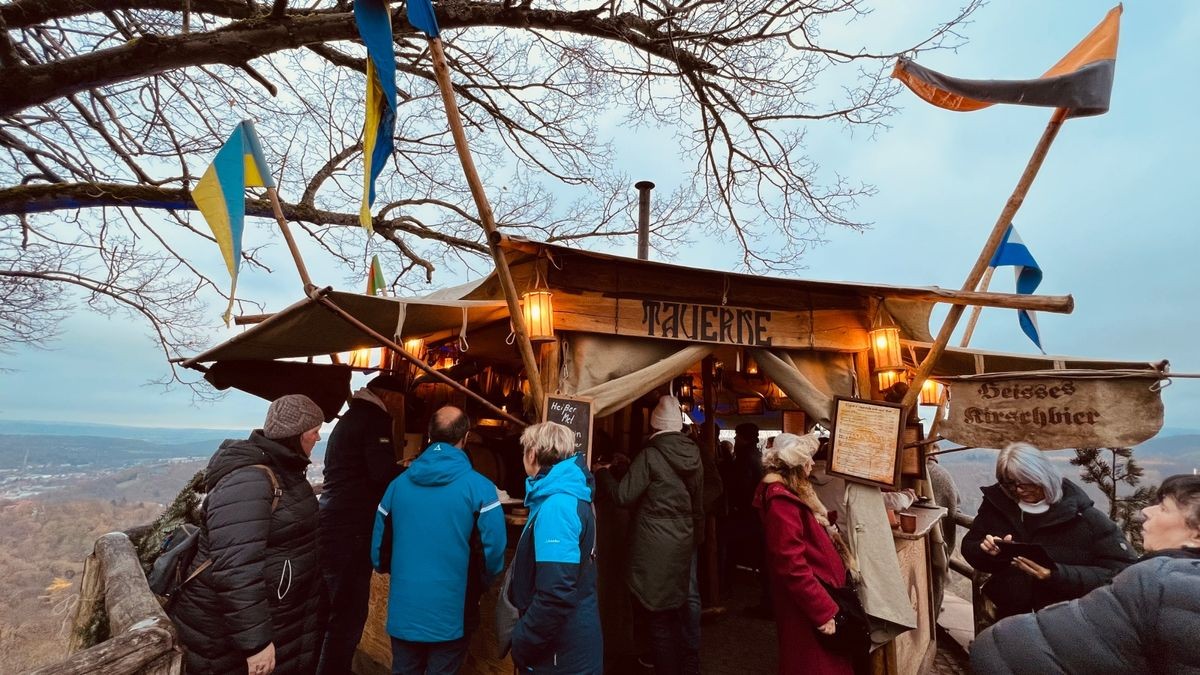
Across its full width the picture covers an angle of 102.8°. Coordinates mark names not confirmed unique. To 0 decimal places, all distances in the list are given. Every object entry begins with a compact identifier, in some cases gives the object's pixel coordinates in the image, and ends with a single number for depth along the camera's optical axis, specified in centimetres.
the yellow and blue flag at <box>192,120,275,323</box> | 288
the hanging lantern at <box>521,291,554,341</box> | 384
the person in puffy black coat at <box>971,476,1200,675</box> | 153
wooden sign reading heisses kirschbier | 320
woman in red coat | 309
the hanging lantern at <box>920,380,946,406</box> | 755
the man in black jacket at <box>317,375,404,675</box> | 383
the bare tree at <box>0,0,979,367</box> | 457
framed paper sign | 377
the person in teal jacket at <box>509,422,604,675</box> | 243
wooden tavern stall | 363
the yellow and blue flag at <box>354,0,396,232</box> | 268
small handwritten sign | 372
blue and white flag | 525
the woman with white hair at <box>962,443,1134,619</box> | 273
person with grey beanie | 236
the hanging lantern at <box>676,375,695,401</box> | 844
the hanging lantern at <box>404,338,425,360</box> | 613
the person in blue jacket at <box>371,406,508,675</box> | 272
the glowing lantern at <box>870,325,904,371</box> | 444
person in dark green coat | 383
